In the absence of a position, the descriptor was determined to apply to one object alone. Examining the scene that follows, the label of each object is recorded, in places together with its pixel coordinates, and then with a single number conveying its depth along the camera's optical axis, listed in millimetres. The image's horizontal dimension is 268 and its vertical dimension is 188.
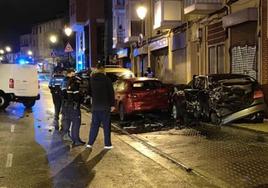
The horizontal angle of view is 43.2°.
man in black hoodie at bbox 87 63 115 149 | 7550
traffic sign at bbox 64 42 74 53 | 20942
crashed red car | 11548
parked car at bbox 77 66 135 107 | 15815
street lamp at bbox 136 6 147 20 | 16892
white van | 15225
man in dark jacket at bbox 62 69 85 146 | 8099
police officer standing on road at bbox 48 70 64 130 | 10564
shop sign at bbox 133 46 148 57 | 23966
